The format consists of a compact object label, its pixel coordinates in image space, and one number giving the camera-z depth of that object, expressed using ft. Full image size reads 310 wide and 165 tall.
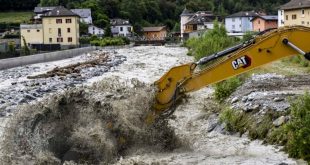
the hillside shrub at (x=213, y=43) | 120.45
